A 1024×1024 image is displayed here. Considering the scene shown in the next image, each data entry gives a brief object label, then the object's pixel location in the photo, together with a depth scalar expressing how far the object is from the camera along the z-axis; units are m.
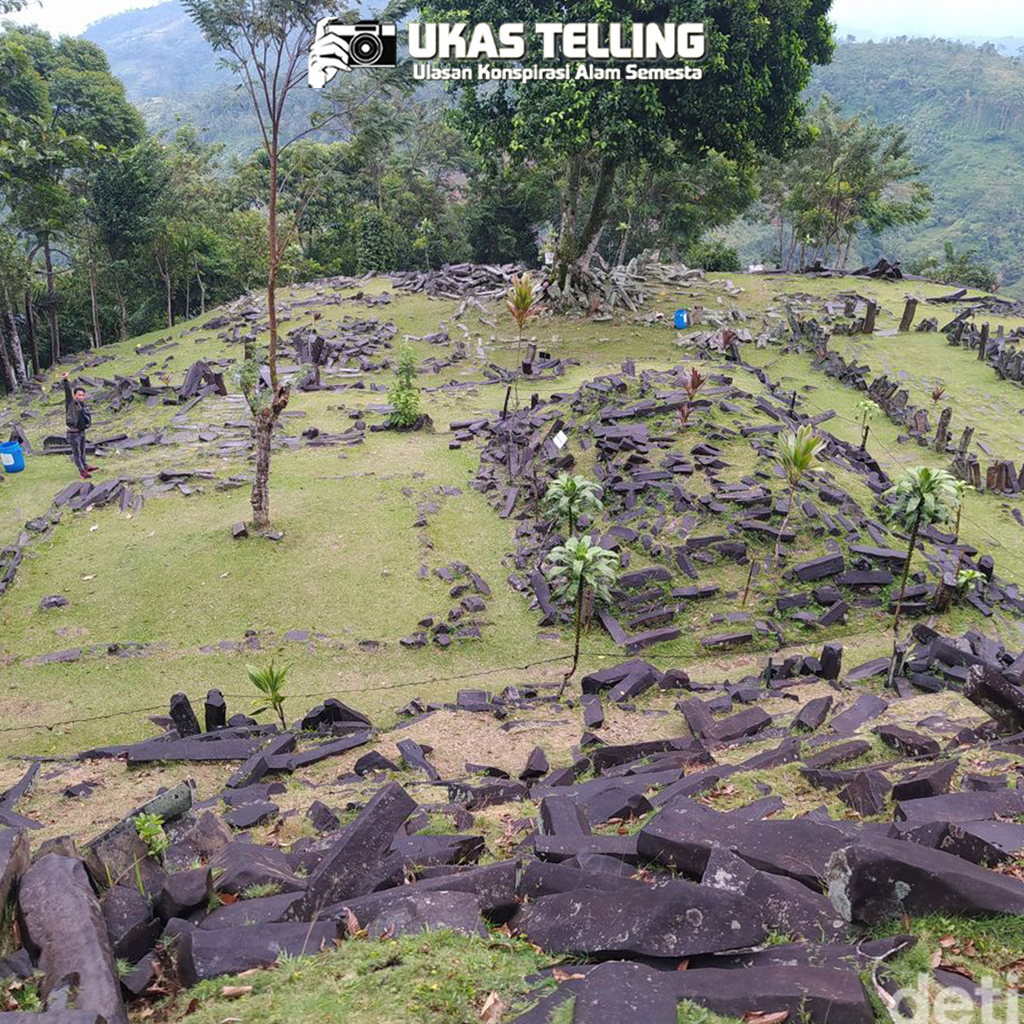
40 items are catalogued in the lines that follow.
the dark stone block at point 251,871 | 5.55
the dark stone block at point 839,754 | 7.91
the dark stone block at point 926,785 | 6.27
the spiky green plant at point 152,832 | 5.57
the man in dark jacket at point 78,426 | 18.35
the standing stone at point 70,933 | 4.27
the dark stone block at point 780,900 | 4.41
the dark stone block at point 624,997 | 3.66
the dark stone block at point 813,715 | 9.52
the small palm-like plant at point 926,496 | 12.12
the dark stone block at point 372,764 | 9.07
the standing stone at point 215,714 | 10.30
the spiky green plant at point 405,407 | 22.08
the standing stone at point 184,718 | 10.16
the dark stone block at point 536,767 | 8.86
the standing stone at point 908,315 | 31.92
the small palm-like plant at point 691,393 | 17.91
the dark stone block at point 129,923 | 4.77
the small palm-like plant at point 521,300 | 20.92
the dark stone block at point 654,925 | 4.19
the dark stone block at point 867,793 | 6.43
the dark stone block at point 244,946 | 4.50
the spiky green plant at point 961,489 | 12.30
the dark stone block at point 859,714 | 9.38
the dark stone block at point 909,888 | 4.39
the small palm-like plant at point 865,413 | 21.35
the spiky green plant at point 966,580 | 13.38
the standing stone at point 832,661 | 11.55
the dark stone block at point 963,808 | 5.63
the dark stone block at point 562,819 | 6.19
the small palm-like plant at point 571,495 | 13.94
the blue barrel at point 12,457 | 19.41
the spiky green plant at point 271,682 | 10.02
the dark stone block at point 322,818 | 7.20
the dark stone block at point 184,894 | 5.18
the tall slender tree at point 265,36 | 13.61
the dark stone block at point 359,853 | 5.18
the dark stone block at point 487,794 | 7.73
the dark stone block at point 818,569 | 13.81
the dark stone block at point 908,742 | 7.99
